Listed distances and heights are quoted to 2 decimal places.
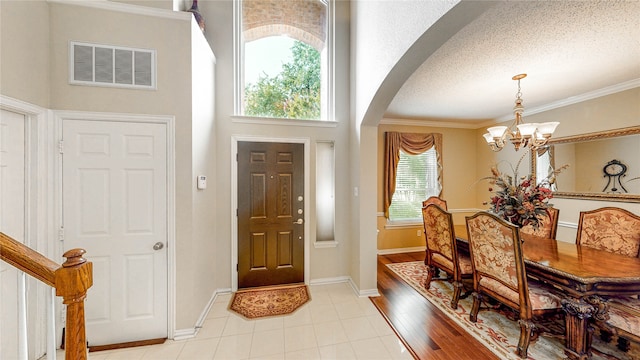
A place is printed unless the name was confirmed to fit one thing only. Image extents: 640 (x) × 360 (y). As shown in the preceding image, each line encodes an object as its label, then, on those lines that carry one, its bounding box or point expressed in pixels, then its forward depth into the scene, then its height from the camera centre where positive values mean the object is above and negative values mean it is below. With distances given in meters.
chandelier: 2.54 +0.55
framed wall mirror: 2.85 +0.21
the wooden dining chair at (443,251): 2.53 -0.89
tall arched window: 3.13 +1.78
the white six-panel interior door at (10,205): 1.57 -0.18
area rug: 1.84 -1.46
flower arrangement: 2.25 -0.24
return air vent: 1.90 +1.00
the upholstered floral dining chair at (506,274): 1.79 -0.84
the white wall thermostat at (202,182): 2.29 -0.02
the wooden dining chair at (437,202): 3.56 -0.37
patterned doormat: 2.49 -1.47
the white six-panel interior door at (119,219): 1.92 -0.34
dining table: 1.62 -0.80
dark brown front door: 2.96 -0.46
